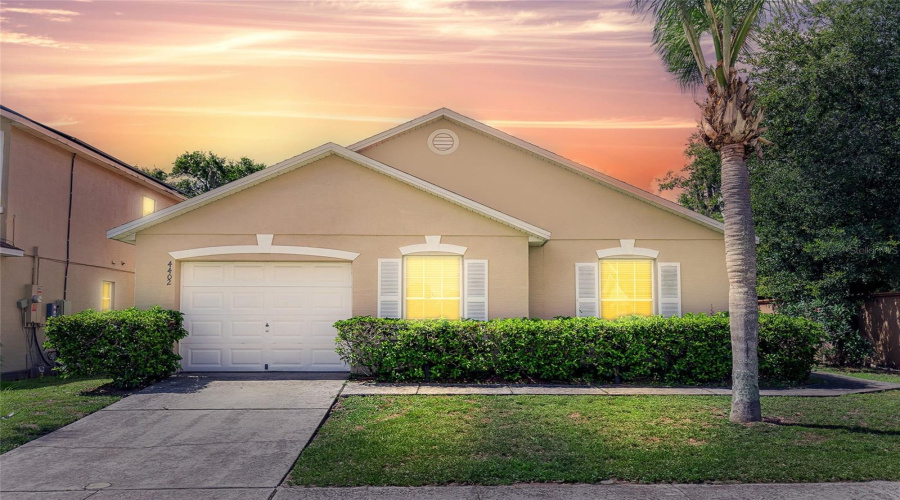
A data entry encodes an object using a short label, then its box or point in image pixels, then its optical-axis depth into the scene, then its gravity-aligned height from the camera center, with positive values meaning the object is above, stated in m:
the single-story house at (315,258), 14.34 +1.01
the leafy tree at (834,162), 17.73 +3.81
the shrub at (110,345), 12.23 -0.69
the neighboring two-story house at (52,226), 14.98 +1.91
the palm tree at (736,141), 9.83 +2.40
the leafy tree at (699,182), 33.81 +6.62
